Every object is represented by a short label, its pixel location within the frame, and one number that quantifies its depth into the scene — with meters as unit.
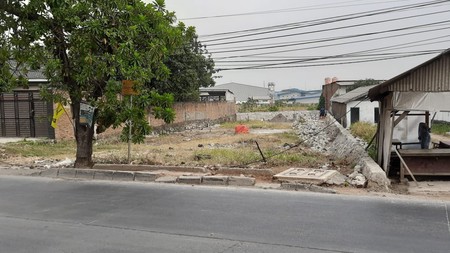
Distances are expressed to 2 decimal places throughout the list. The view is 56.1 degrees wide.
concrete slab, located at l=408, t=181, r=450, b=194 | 10.10
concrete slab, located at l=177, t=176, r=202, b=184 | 10.62
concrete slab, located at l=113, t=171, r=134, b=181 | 11.42
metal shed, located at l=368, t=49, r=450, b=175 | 11.02
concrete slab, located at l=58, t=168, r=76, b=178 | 12.08
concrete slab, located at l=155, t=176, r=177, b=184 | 10.82
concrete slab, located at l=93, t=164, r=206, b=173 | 11.93
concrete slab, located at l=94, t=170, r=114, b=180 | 11.66
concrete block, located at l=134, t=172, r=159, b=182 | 11.23
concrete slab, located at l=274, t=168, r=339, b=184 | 9.95
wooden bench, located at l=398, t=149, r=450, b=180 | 11.98
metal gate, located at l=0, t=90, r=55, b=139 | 22.73
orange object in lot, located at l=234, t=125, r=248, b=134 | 30.55
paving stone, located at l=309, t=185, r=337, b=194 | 9.38
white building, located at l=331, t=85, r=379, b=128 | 37.09
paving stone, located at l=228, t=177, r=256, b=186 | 10.23
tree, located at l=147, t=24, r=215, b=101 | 34.16
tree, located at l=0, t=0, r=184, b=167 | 10.40
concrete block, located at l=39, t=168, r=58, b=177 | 12.26
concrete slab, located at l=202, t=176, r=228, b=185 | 10.41
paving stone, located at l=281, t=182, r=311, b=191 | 9.68
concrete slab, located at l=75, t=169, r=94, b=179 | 11.86
